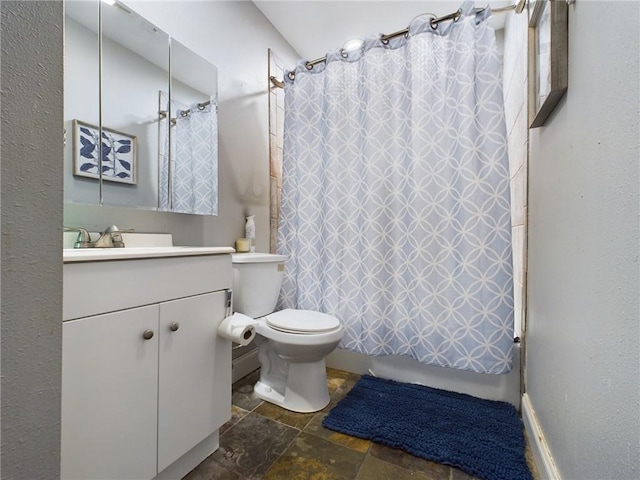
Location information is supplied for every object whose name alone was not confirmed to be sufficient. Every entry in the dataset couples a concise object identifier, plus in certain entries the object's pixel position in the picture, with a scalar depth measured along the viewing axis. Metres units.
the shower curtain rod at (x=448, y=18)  1.33
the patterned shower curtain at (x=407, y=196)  1.40
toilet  1.36
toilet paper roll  1.08
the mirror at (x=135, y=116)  1.08
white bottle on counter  1.82
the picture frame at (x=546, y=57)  0.84
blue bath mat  1.11
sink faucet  1.03
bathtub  1.48
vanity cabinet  0.72
